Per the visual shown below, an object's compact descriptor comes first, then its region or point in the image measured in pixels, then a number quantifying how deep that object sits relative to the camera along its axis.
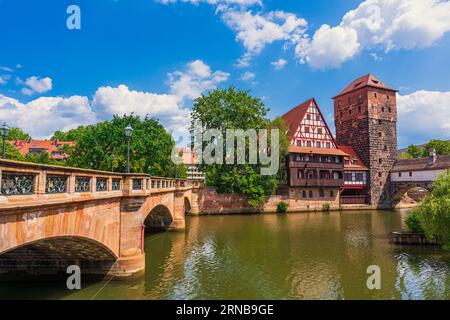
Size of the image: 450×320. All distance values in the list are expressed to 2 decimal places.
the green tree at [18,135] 72.07
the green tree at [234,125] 40.41
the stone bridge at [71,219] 6.41
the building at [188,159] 93.03
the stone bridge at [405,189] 47.31
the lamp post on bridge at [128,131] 12.04
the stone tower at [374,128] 51.66
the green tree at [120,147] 34.97
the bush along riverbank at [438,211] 16.48
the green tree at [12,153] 42.56
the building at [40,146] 74.95
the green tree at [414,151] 71.31
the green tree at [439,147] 62.38
